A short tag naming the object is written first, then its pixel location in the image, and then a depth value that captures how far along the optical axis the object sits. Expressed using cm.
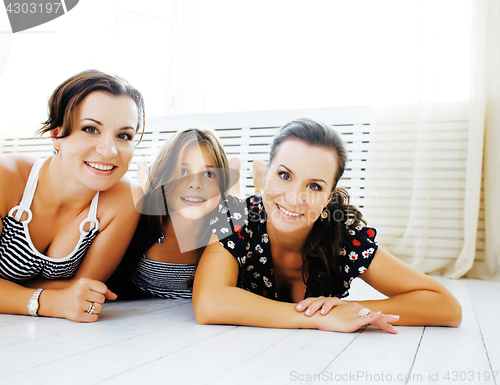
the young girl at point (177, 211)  120
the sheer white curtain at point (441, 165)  220
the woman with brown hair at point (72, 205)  104
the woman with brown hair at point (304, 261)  97
